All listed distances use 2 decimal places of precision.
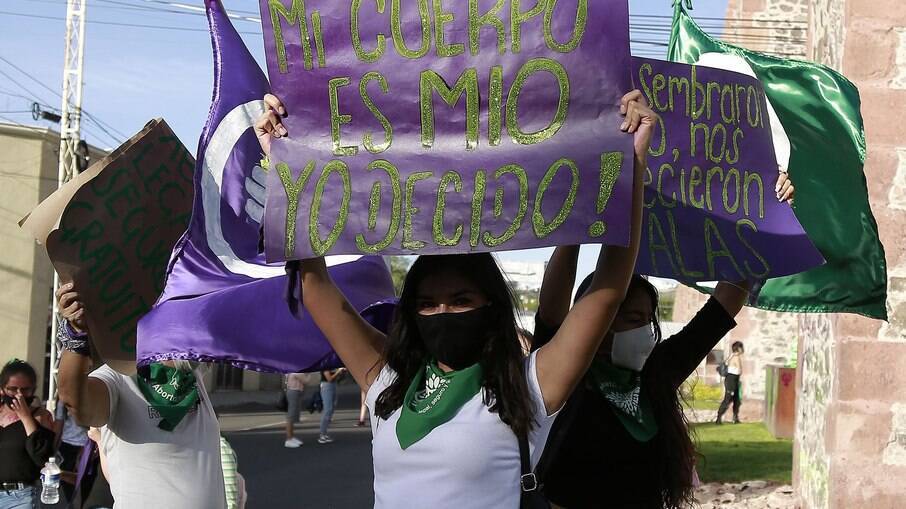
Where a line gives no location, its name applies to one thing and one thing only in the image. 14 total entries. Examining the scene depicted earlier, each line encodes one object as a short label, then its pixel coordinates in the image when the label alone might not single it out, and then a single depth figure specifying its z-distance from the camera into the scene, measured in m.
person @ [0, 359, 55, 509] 7.00
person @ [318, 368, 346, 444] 17.81
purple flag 3.77
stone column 6.98
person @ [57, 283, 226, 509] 4.34
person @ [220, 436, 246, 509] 5.51
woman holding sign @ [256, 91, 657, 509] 2.70
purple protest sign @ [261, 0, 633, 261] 2.74
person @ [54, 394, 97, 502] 8.60
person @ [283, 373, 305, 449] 17.00
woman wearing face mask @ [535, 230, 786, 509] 3.46
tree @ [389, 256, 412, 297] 66.86
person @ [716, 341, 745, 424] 19.95
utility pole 22.70
